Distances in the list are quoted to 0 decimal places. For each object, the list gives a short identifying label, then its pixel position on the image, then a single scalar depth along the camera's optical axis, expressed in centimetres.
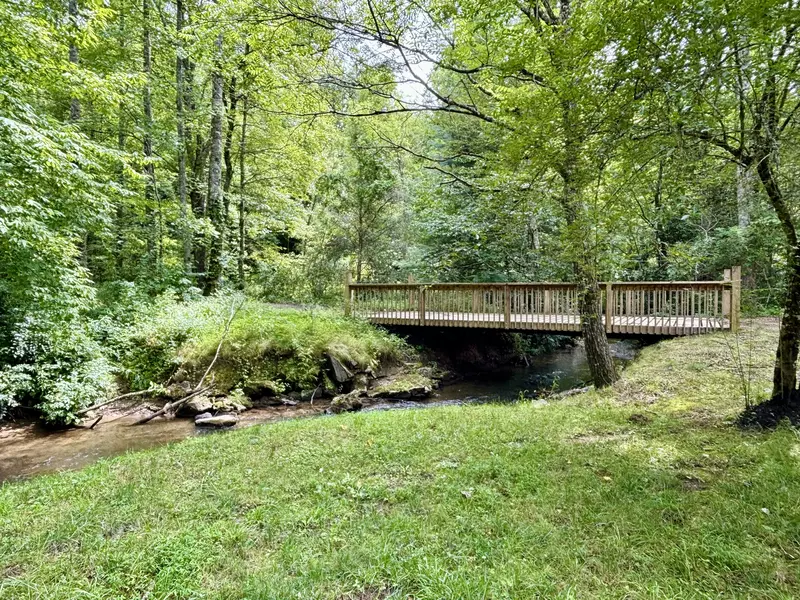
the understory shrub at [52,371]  569
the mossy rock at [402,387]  786
